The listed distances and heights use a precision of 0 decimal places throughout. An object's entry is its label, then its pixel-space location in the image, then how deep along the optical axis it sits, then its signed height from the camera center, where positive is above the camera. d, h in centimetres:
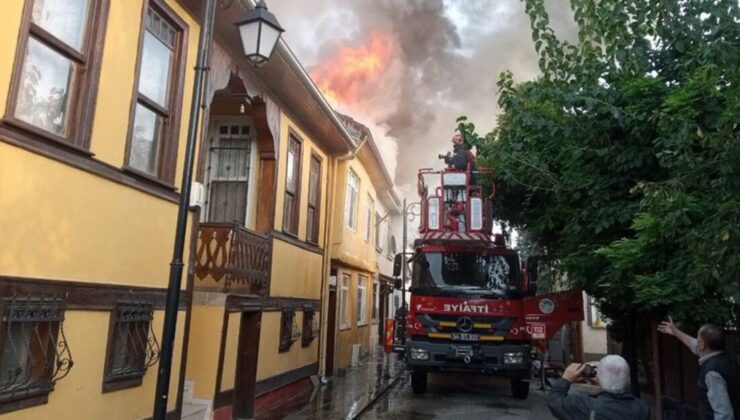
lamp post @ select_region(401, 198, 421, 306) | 1274 +84
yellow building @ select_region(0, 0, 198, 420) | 443 +90
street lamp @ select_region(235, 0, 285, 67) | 507 +247
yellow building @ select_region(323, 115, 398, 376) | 1471 +155
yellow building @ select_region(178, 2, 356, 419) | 805 +113
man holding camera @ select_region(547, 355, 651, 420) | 323 -51
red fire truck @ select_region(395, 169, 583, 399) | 1092 +24
